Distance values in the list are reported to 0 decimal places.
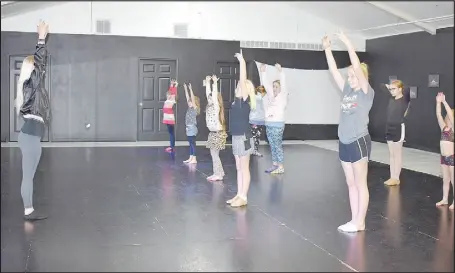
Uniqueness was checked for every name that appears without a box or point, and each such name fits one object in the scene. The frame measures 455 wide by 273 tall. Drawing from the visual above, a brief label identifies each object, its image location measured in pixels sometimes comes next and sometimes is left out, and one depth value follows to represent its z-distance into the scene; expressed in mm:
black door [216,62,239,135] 13617
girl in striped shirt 10227
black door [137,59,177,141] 13141
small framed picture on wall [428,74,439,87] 11535
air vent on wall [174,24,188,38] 13243
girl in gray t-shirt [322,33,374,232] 4426
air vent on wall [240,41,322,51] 13711
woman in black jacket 4832
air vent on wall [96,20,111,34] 12781
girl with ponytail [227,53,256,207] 5629
